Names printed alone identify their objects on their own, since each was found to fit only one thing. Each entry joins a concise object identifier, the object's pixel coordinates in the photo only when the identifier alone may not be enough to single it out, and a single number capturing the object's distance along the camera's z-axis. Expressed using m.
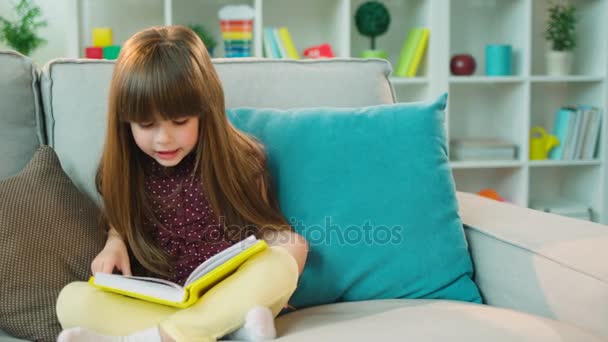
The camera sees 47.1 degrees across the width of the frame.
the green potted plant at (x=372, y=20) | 2.99
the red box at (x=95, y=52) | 2.71
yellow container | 3.17
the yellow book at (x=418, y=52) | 2.98
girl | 1.10
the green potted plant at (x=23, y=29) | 2.69
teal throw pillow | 1.32
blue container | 3.08
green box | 2.70
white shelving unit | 2.99
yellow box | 2.76
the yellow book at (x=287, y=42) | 2.88
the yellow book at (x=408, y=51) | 2.99
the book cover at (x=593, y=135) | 3.14
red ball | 3.10
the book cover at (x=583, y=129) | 3.13
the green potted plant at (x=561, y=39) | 3.12
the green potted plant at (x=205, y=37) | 2.83
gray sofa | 1.09
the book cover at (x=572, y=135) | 3.13
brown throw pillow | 1.17
